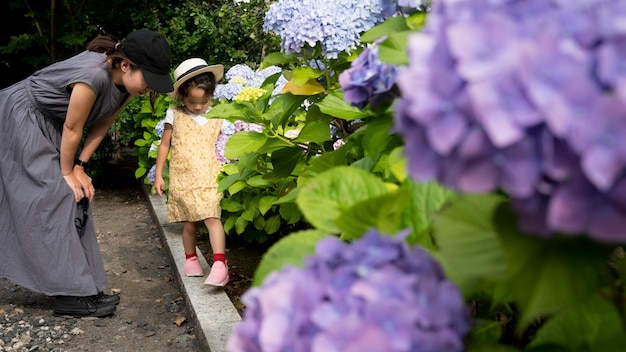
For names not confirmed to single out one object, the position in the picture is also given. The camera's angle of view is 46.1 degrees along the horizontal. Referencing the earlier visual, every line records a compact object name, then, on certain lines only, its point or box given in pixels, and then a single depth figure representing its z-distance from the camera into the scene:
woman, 3.58
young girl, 4.15
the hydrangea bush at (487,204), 0.48
